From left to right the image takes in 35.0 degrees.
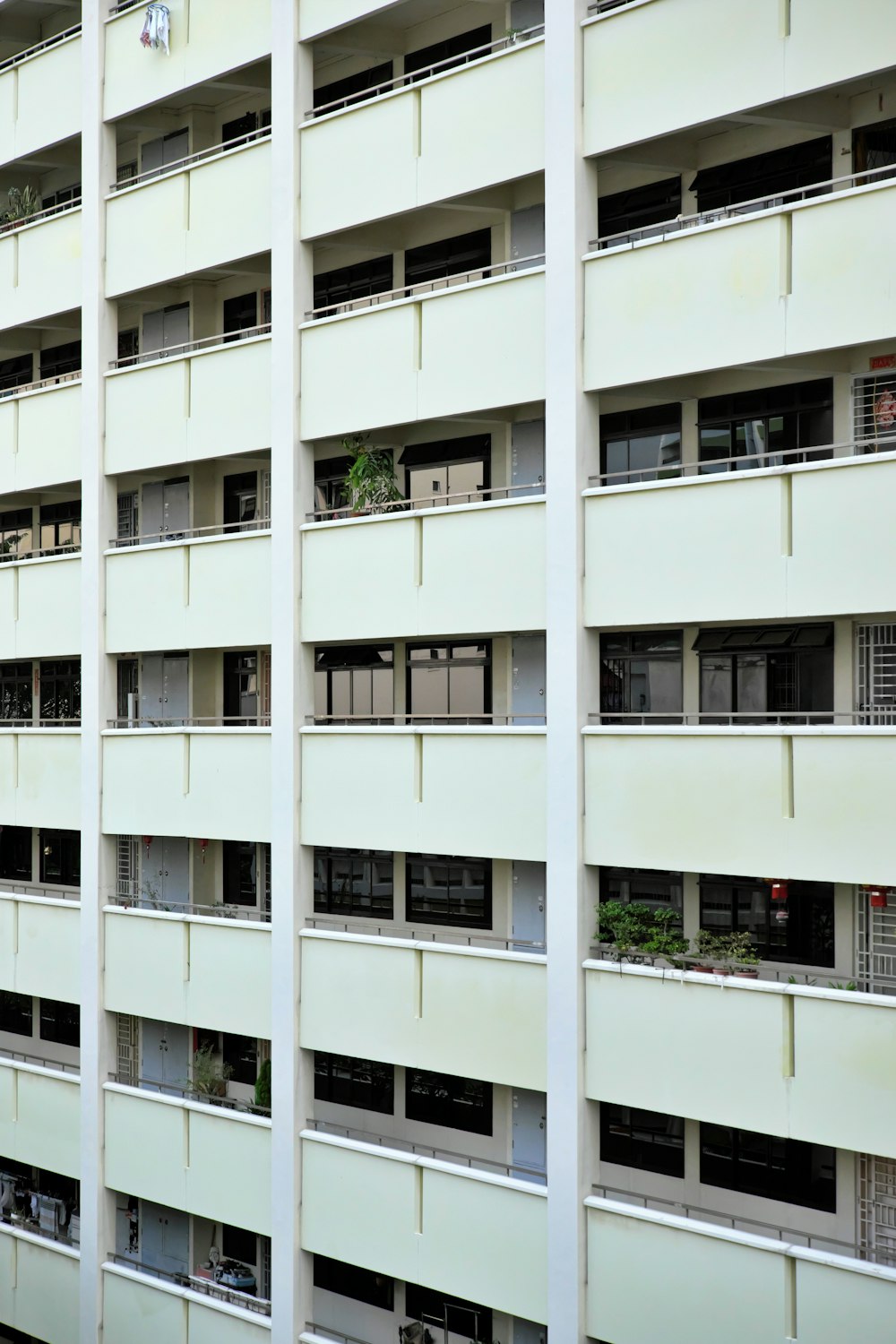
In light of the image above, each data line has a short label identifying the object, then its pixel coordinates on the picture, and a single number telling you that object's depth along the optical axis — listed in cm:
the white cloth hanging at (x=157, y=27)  2127
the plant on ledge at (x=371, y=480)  1894
